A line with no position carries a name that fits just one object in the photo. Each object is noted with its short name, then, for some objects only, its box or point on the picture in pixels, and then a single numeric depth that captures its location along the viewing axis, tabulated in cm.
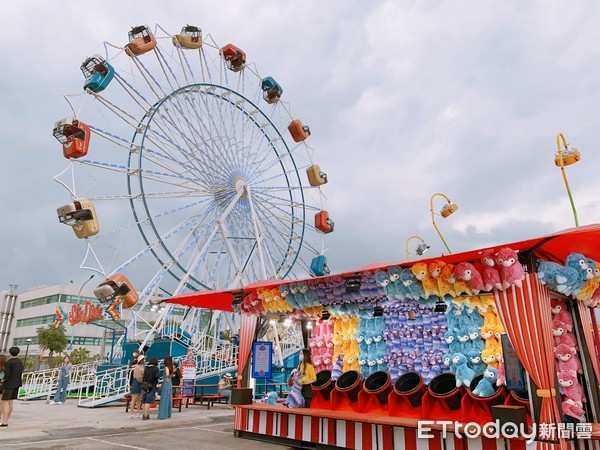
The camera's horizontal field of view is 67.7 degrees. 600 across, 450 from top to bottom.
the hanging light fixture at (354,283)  732
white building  4975
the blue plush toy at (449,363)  828
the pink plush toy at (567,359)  639
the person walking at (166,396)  1045
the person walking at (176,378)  1280
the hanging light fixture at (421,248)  1425
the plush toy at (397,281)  669
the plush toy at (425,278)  633
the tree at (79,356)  4207
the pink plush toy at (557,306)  661
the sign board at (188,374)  1420
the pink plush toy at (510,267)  539
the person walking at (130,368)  1255
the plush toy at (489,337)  820
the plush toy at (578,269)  572
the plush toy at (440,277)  622
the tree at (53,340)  3956
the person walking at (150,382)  1025
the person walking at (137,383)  1055
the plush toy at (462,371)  733
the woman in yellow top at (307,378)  827
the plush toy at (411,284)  658
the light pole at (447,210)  1221
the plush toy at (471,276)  584
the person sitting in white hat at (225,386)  1419
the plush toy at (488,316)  855
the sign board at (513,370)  643
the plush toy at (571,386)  623
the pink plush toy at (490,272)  555
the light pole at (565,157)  715
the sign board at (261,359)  909
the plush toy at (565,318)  659
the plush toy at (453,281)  606
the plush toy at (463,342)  847
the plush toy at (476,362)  794
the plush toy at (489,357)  788
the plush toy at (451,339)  877
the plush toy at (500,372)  702
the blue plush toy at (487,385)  677
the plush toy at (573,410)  604
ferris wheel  1374
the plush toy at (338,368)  1007
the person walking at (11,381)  862
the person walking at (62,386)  1434
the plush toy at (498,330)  827
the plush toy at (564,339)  653
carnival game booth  532
